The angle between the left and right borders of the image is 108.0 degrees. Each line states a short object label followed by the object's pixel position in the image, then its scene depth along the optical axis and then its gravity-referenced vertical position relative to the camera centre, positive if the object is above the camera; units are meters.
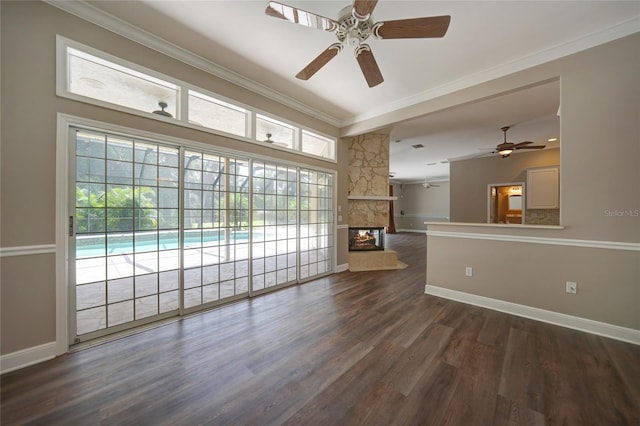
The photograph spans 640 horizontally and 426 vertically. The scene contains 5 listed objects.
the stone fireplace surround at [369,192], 5.36 +0.47
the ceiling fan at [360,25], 1.75 +1.51
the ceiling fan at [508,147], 5.01 +1.44
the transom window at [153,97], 2.22 +1.35
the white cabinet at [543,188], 6.25 +0.68
